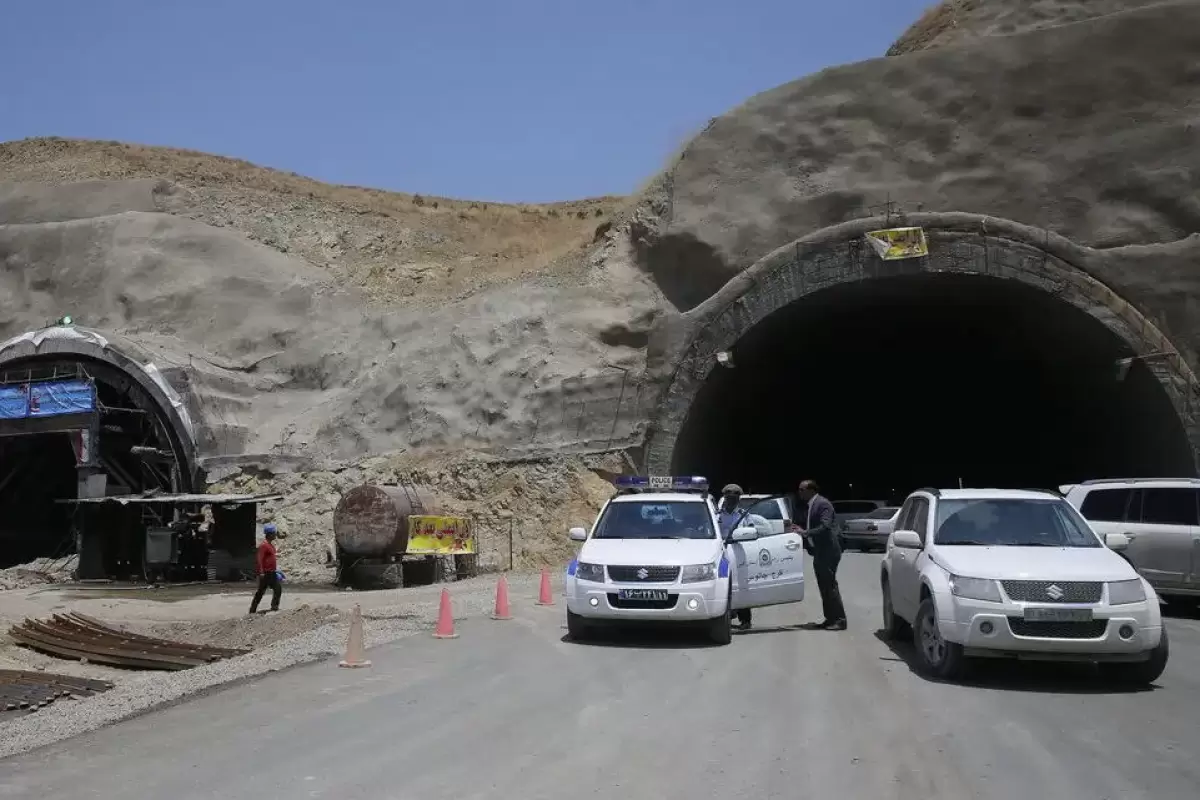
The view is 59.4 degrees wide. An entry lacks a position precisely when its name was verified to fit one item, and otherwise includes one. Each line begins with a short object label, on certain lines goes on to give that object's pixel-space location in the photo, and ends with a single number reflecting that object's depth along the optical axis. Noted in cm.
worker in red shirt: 1798
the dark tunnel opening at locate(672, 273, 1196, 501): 2977
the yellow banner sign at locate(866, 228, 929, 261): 2845
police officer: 1369
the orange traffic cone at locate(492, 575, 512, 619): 1573
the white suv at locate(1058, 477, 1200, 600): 1529
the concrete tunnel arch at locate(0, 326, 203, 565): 3234
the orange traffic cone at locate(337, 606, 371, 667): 1110
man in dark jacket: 1345
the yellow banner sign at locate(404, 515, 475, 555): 2431
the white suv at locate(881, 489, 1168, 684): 927
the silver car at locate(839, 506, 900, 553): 3331
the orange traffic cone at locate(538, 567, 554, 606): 1791
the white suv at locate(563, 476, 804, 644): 1218
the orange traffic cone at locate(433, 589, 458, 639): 1355
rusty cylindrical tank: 2334
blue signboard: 3155
